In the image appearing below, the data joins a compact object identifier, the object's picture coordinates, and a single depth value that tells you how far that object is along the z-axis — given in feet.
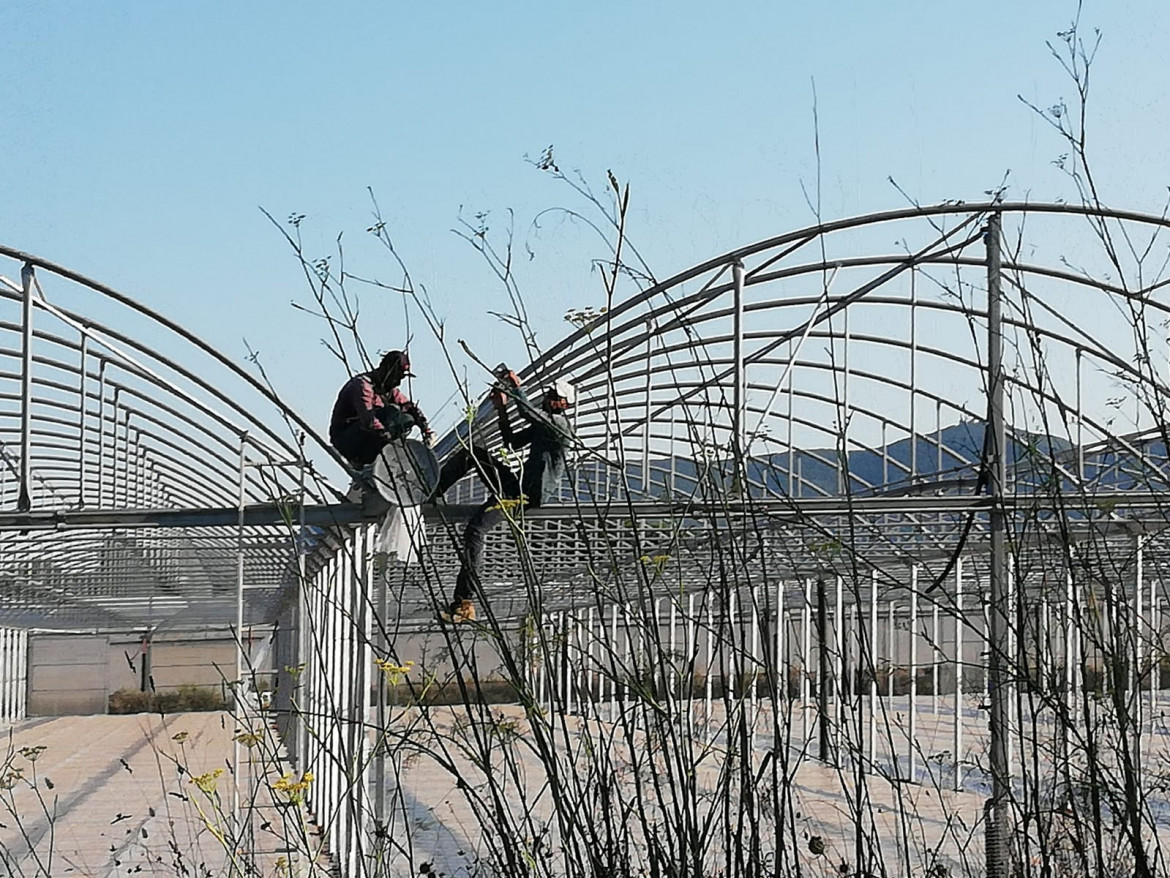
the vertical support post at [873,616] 45.82
